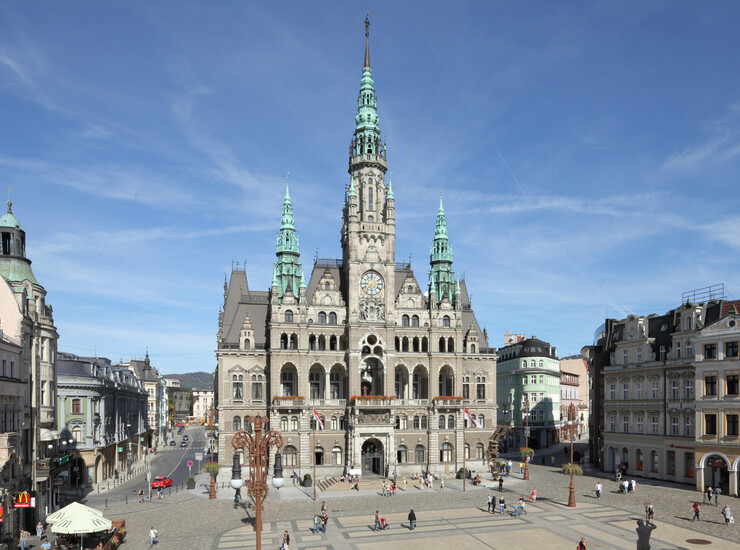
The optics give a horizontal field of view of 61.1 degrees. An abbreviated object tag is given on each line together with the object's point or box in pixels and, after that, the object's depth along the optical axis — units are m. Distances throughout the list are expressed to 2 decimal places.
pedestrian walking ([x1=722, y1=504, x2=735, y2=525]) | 50.59
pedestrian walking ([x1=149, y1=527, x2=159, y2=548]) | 45.14
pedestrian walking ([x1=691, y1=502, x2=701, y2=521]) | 52.14
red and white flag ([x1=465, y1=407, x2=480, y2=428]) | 80.89
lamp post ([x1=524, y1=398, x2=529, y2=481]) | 76.12
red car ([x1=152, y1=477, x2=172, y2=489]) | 68.31
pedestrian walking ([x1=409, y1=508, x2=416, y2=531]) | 50.34
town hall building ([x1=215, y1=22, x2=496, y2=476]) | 80.44
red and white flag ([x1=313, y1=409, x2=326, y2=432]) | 79.81
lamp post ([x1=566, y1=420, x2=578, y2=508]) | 58.78
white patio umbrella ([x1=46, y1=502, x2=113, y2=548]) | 37.72
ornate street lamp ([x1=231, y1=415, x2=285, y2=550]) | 35.85
